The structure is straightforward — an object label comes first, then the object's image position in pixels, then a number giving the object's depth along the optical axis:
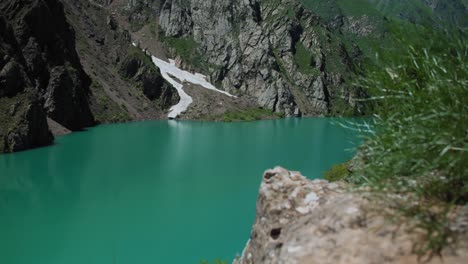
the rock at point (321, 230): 3.96
